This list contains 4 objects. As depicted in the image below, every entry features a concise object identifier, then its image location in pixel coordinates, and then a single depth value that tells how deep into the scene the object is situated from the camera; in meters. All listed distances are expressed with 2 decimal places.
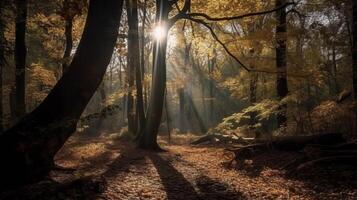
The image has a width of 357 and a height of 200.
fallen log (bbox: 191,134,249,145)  15.05
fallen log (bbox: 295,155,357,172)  7.39
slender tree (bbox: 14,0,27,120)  12.55
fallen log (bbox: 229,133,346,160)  8.57
